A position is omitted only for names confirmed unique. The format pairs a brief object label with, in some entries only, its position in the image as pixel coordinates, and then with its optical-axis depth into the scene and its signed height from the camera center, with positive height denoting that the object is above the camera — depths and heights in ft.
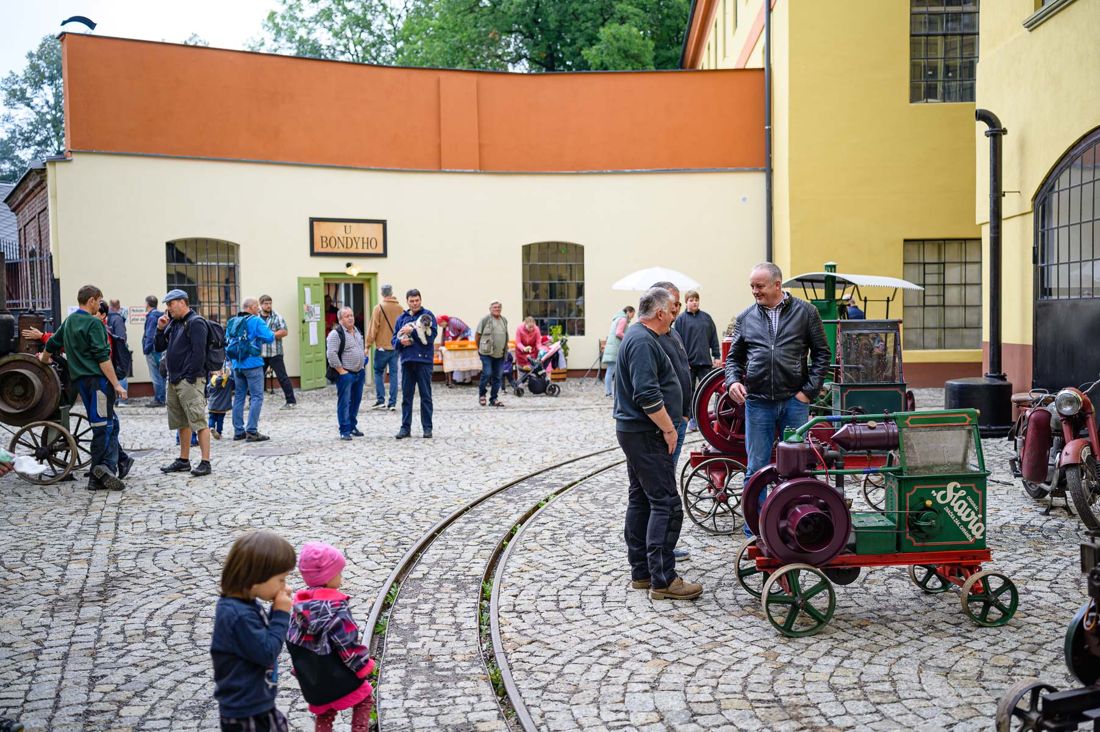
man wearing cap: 34.53 -1.25
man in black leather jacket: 22.58 -0.80
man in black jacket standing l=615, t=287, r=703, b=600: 20.11 -1.99
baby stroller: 64.90 -3.32
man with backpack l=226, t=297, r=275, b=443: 44.52 -0.98
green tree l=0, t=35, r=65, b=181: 225.76 +49.04
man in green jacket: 32.22 -1.37
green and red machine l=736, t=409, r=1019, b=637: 18.48 -3.60
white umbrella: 58.54 +2.77
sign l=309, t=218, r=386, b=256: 69.21 +6.22
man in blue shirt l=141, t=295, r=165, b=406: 57.16 -1.45
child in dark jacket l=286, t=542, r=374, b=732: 12.67 -3.84
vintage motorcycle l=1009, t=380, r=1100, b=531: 24.93 -3.17
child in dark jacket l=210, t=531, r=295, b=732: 11.41 -3.27
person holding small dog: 43.11 -1.01
